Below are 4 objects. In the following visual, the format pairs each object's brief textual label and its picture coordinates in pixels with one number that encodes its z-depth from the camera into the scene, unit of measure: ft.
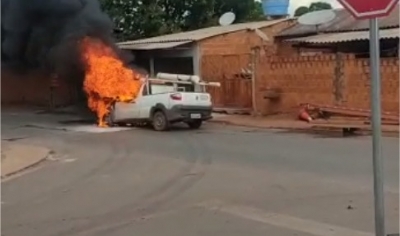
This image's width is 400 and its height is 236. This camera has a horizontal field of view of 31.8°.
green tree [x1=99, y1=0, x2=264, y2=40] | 120.26
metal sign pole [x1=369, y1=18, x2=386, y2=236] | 12.87
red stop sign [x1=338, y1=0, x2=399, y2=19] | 12.69
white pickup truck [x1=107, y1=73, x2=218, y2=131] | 66.33
